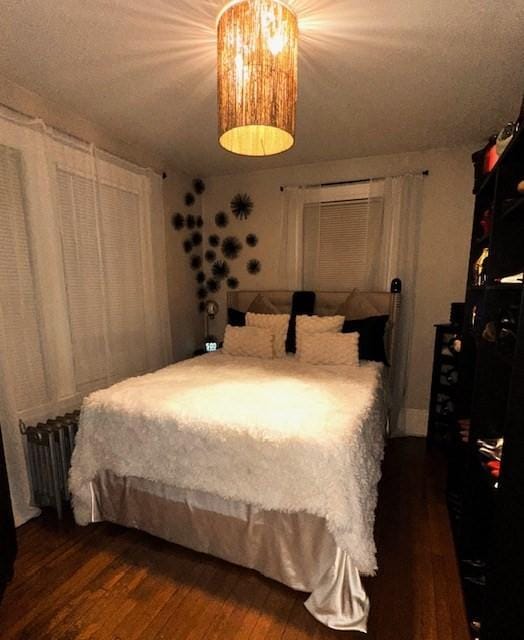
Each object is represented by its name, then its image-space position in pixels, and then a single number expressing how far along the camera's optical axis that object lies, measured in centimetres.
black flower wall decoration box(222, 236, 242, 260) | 369
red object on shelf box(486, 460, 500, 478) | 131
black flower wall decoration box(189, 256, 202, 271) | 370
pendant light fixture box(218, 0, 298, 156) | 127
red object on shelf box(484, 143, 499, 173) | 176
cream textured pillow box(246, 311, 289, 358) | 298
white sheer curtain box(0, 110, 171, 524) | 198
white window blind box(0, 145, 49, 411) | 194
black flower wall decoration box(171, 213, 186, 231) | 342
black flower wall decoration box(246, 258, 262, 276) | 362
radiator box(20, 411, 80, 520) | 196
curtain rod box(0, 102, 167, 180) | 194
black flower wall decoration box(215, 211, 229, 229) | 370
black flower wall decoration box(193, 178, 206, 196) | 369
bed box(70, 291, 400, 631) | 136
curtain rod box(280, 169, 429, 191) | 294
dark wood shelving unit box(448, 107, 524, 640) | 102
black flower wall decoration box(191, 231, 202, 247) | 370
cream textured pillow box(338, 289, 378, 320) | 300
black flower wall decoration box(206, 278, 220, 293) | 384
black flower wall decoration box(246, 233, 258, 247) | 361
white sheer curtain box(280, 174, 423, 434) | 301
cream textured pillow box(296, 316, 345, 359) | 280
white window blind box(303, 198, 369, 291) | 319
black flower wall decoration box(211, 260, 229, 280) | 377
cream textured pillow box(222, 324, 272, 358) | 287
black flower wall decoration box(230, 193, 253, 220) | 358
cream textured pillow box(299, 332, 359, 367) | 256
